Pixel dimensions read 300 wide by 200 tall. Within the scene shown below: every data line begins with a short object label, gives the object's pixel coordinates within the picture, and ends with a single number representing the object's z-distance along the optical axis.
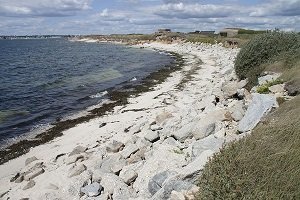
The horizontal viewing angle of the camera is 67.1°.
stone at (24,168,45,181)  8.22
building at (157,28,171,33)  99.08
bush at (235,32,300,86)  12.51
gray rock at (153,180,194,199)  4.79
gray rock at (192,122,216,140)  7.59
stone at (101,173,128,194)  6.52
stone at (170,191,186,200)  4.30
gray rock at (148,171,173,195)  5.70
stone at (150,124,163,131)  9.87
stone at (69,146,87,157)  9.53
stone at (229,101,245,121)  7.78
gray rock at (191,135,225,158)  6.14
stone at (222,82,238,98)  11.18
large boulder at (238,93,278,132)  6.62
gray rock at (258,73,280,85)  9.81
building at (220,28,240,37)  55.64
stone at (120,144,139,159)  8.17
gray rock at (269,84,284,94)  8.54
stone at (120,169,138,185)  6.69
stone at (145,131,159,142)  8.76
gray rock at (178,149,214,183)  4.96
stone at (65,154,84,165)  8.86
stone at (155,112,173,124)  10.75
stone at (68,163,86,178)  7.89
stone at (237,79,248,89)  11.59
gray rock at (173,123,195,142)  7.90
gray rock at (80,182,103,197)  6.54
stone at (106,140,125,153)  9.12
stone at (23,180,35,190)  7.75
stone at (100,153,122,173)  7.70
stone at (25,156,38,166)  9.42
